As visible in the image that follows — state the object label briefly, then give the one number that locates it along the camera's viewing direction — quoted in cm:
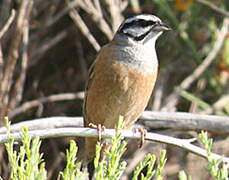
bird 665
